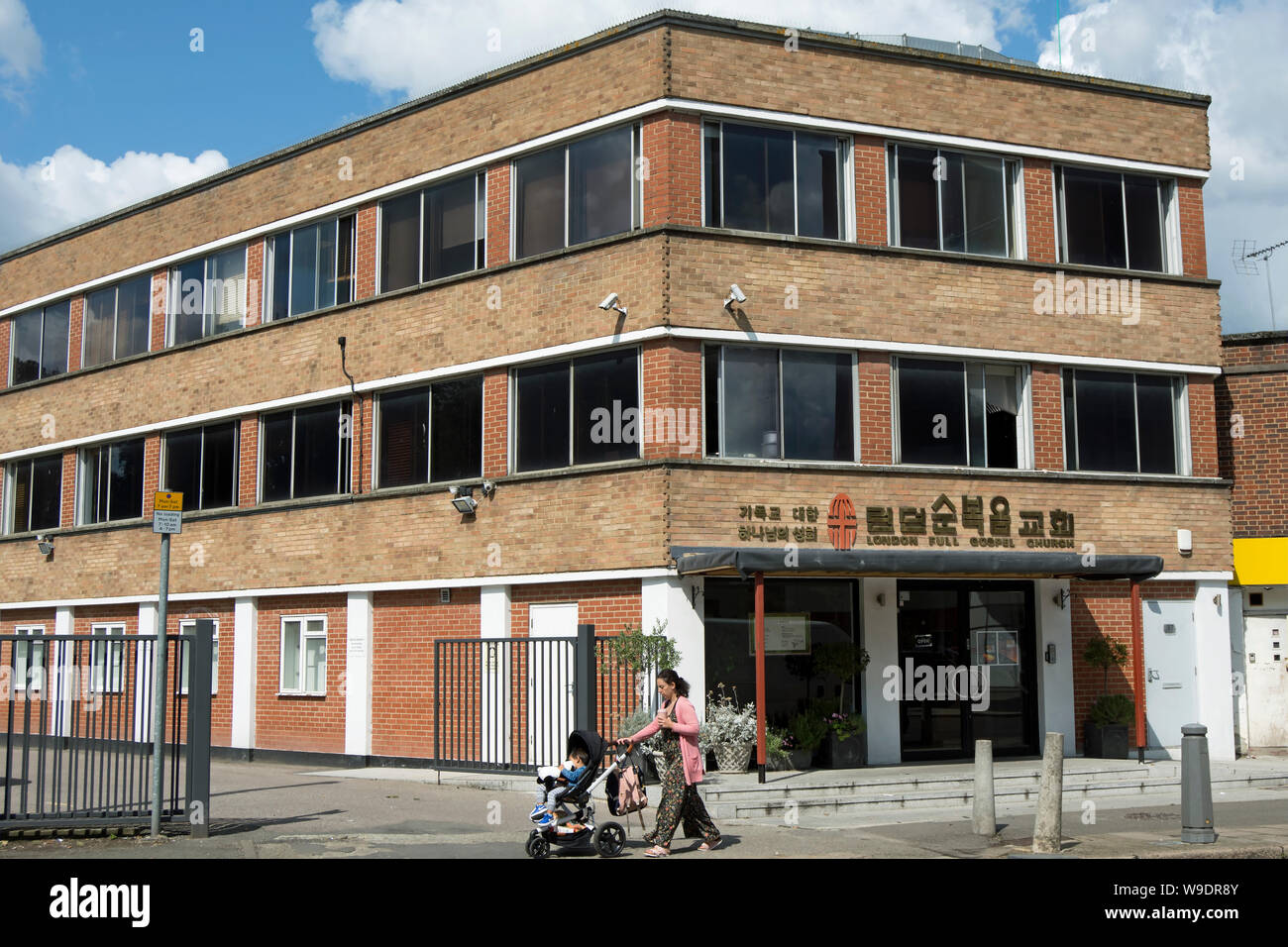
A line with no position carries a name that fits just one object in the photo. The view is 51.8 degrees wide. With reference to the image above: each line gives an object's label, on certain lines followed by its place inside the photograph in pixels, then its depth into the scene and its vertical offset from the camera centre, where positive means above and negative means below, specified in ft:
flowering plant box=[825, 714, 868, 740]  60.49 -3.17
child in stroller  40.85 -3.79
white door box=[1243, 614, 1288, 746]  73.36 -1.58
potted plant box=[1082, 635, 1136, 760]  66.18 -3.46
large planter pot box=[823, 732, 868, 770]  60.75 -4.42
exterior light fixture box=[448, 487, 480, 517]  67.31 +7.95
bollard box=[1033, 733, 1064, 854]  42.06 -4.62
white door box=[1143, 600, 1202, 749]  69.41 -1.02
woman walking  42.19 -3.59
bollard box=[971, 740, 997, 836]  46.47 -4.94
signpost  43.16 +1.99
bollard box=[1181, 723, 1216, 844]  42.86 -4.65
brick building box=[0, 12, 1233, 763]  62.28 +13.81
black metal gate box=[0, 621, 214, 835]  42.22 -2.46
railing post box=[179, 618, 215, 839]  43.83 -1.88
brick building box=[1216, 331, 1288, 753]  73.61 +7.32
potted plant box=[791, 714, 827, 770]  59.52 -3.68
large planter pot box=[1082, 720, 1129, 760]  66.18 -4.44
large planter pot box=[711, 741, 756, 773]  56.90 -4.28
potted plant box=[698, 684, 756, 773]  56.90 -3.46
